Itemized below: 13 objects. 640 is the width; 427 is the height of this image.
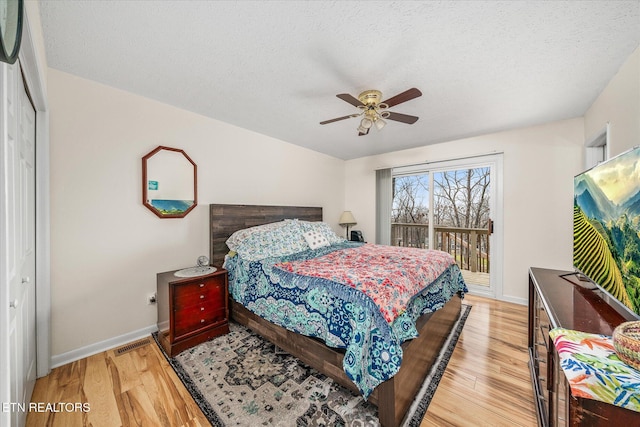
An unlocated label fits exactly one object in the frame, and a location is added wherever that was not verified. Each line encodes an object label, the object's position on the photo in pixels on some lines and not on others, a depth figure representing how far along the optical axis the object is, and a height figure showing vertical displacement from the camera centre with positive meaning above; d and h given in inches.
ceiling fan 73.7 +35.6
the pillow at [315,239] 118.2 -14.4
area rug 57.0 -49.3
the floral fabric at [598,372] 24.6 -18.3
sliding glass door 139.1 +0.6
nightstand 80.8 -36.3
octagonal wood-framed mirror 95.3 +11.7
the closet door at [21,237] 41.0 -6.2
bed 54.6 -38.4
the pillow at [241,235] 106.3 -11.4
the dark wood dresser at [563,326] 26.3 -21.3
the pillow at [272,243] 99.7 -14.5
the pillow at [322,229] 126.6 -9.8
